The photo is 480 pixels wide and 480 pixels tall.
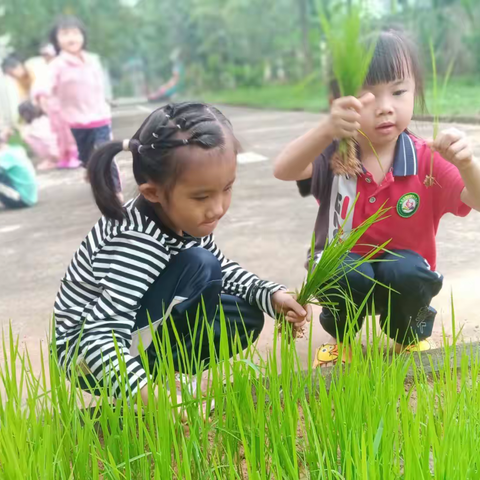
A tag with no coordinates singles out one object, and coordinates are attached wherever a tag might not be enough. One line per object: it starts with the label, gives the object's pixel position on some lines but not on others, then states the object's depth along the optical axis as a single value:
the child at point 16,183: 2.51
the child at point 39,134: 2.63
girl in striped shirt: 1.28
